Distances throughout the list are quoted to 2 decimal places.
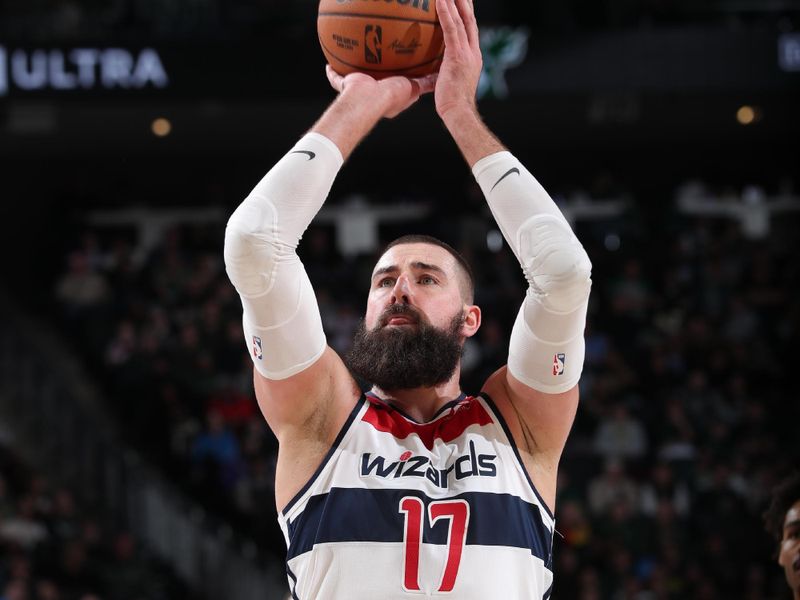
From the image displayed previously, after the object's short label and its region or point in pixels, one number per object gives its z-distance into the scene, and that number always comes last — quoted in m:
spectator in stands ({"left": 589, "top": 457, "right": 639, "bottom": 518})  25.25
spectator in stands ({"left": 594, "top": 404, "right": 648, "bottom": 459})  26.73
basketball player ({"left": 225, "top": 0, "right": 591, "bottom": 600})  7.15
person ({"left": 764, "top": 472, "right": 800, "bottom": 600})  8.84
